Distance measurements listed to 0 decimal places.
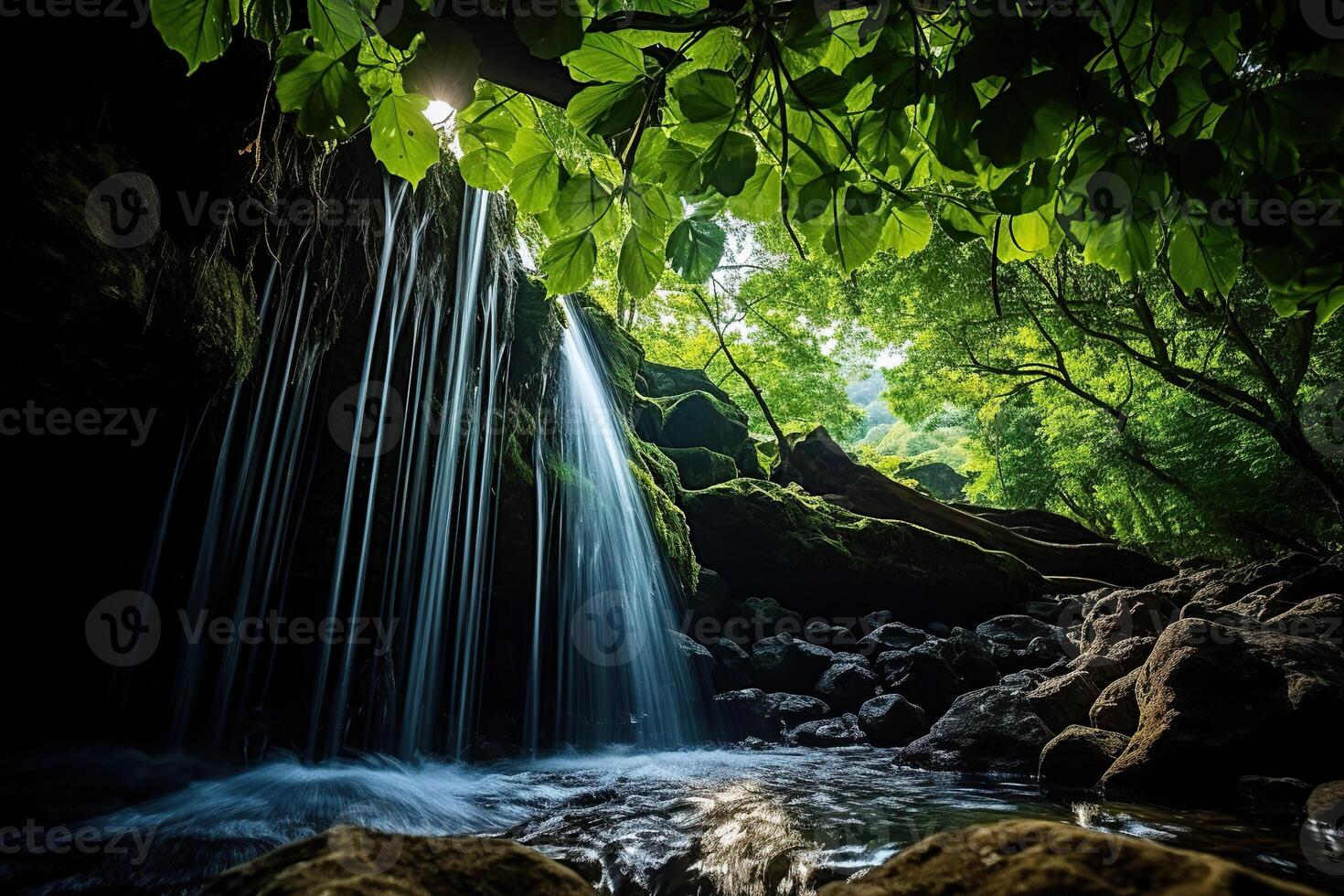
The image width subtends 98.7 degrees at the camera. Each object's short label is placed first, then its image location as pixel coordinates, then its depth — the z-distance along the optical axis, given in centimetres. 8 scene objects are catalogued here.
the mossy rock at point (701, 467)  1304
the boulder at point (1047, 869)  84
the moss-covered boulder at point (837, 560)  1116
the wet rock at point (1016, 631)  1005
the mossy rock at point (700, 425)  1497
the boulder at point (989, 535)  1394
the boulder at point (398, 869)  101
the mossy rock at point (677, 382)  1725
